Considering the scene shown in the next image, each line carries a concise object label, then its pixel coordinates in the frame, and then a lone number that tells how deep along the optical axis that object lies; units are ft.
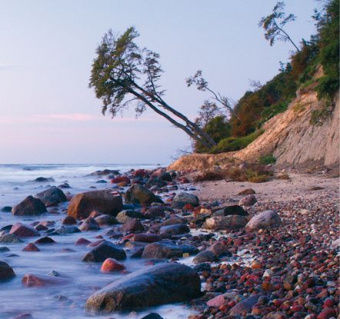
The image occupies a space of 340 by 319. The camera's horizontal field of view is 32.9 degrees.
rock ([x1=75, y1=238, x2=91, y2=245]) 27.04
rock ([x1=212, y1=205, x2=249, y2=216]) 30.58
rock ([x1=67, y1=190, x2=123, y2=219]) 38.19
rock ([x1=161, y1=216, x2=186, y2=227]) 30.37
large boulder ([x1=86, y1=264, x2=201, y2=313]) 15.37
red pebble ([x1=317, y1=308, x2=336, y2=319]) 12.25
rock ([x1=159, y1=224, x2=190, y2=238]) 27.79
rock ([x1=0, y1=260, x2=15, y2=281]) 19.35
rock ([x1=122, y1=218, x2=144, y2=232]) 30.19
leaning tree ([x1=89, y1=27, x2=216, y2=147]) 100.07
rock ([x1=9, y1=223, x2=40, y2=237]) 29.48
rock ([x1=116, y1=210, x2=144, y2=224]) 34.96
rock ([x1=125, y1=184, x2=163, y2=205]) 44.11
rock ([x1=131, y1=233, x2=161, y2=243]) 26.21
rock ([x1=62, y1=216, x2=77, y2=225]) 35.32
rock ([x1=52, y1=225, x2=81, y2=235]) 30.73
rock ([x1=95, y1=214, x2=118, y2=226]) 34.18
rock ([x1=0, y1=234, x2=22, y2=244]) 27.40
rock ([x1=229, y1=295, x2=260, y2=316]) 13.92
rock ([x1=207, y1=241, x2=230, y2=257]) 21.66
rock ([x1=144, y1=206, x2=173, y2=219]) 35.87
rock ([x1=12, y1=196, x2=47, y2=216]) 41.04
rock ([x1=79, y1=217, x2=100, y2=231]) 32.22
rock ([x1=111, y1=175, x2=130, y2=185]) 76.00
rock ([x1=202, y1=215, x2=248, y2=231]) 27.45
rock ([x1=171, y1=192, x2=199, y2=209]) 40.01
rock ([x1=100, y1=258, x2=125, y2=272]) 20.58
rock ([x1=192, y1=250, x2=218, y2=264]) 21.03
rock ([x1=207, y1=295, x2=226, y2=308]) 15.01
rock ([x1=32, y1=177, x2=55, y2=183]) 85.56
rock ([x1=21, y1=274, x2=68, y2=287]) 18.47
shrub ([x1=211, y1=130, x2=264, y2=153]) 87.25
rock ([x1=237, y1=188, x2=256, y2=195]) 43.32
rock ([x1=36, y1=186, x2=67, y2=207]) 48.32
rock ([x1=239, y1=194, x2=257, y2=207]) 36.17
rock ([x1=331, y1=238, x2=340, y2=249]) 18.83
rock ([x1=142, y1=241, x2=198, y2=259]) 22.56
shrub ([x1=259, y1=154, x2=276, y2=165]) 70.79
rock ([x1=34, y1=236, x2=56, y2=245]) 27.12
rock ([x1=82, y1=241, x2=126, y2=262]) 22.38
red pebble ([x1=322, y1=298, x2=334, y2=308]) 12.89
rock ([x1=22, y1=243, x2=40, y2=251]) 24.97
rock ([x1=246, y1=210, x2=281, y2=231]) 25.58
